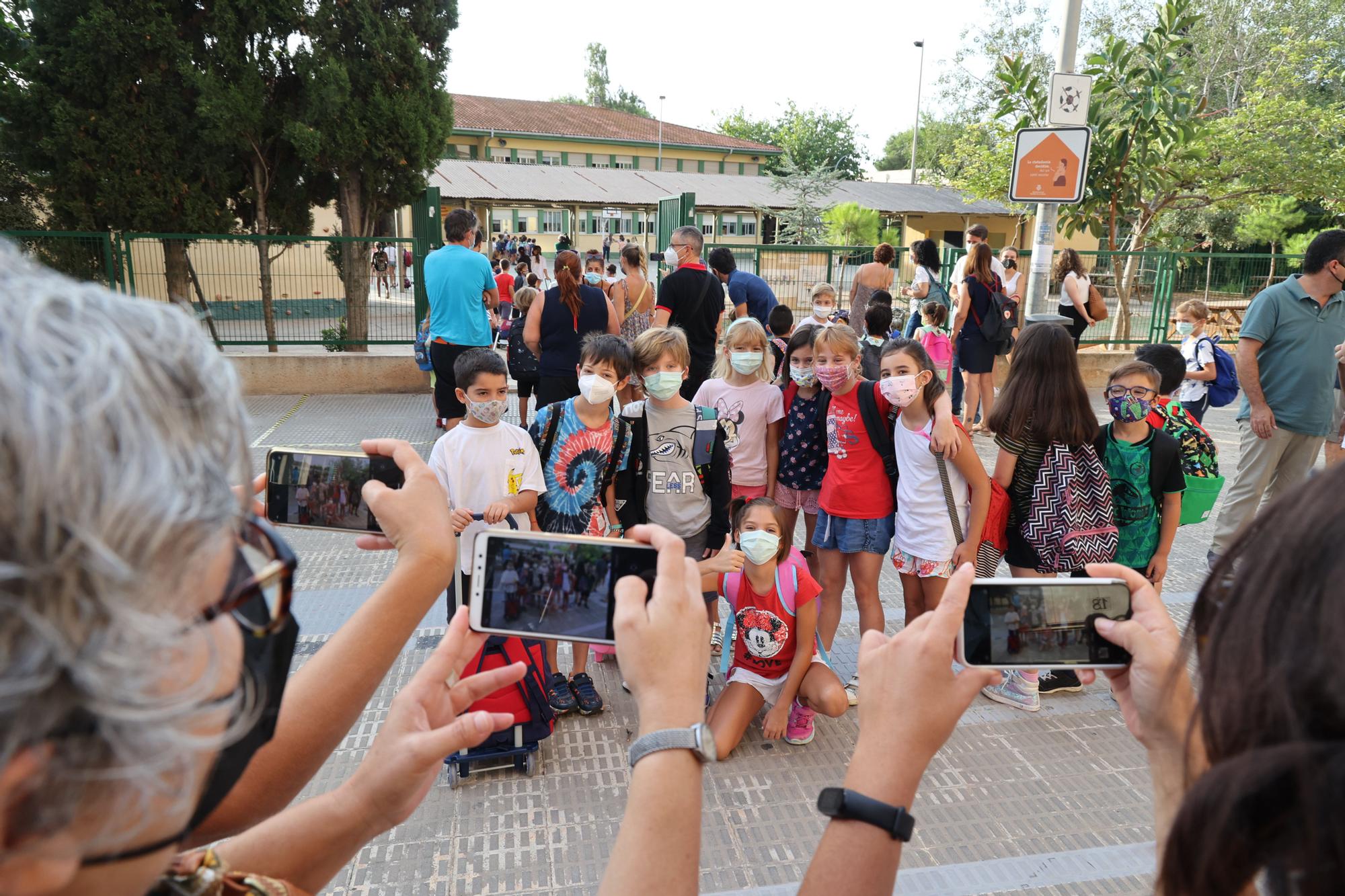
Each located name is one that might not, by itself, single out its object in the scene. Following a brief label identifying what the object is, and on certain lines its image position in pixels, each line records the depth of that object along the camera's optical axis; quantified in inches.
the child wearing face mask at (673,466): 141.6
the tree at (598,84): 2731.3
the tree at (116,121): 353.1
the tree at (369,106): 384.2
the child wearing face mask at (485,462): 133.1
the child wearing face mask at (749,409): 160.4
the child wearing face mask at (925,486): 135.6
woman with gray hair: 20.0
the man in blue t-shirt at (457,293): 259.8
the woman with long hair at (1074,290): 317.4
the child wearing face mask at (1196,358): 225.8
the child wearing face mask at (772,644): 127.0
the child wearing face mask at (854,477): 143.9
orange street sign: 245.8
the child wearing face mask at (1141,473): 134.6
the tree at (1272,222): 985.5
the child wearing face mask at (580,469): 138.2
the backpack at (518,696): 119.1
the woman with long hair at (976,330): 305.1
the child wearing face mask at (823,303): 271.3
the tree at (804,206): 1065.5
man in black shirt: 240.8
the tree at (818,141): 1723.7
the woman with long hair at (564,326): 239.5
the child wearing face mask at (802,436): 156.2
